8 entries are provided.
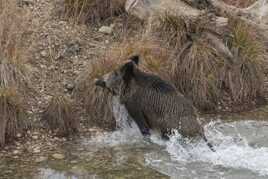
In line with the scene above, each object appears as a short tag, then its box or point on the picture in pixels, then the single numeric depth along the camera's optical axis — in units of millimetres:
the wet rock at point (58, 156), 10073
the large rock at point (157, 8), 12819
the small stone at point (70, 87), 12039
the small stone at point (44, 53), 12760
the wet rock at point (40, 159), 9947
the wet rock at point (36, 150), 10279
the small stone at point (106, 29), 13725
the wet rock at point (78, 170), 9596
